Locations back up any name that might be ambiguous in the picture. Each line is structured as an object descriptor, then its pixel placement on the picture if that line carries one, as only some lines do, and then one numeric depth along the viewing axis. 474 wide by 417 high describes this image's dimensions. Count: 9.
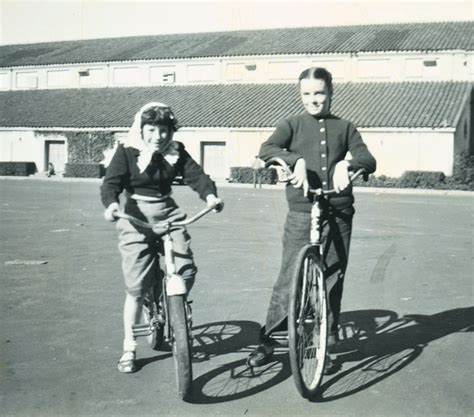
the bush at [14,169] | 37.88
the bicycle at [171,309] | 3.91
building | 33.03
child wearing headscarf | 4.39
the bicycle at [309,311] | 3.89
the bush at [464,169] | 29.33
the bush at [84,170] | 36.16
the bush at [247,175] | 32.09
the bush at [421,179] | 29.75
